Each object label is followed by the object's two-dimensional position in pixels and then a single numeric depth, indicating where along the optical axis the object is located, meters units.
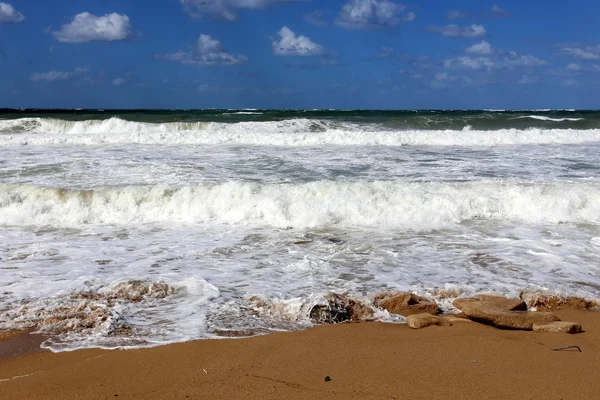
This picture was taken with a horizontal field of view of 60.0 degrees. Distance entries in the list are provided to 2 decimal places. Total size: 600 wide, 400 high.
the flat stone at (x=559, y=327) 4.01
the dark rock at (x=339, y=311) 4.33
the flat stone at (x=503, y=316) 4.12
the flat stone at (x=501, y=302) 4.47
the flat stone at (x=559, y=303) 4.67
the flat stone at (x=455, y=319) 4.24
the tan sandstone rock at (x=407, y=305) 4.54
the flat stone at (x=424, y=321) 4.15
